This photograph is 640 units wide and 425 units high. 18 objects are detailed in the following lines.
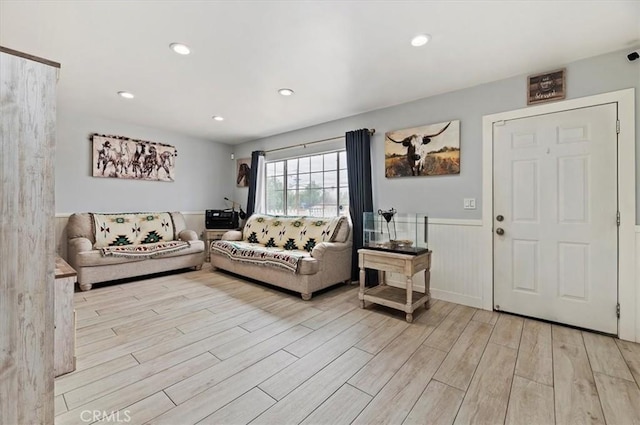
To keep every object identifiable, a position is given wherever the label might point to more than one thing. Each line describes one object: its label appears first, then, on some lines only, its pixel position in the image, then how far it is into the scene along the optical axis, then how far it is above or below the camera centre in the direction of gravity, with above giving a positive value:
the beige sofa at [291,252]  3.15 -0.51
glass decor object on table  2.85 -0.22
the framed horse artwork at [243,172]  5.41 +0.81
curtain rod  3.59 +1.07
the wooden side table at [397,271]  2.53 -0.61
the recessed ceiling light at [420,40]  2.03 +1.29
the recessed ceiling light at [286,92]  3.01 +1.33
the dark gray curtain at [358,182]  3.57 +0.40
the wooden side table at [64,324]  1.68 -0.69
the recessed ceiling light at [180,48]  2.17 +1.31
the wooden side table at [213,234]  4.90 -0.38
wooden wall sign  2.42 +1.12
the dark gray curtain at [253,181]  4.99 +0.57
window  4.10 +0.44
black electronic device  4.96 -0.12
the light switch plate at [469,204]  2.88 +0.08
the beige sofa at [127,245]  3.42 -0.46
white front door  2.27 -0.05
